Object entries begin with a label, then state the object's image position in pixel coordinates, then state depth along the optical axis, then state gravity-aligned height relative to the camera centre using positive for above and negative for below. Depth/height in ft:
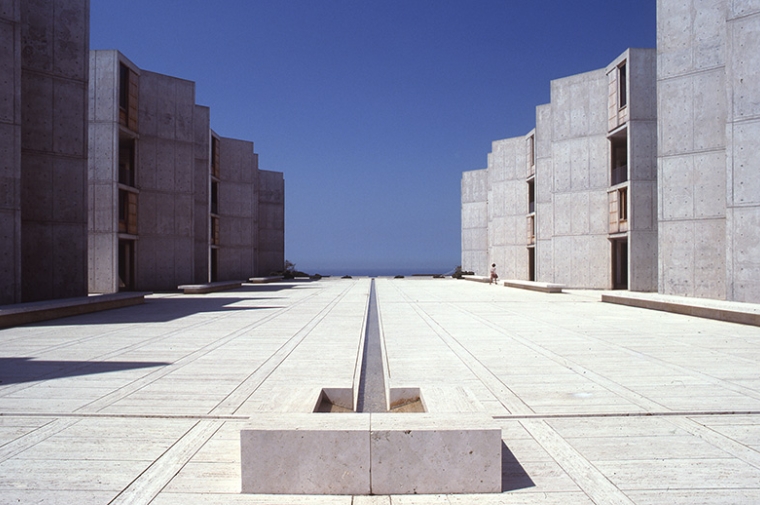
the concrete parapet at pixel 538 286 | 79.05 -4.50
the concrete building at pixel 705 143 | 54.44 +12.98
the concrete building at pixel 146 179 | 79.36 +12.86
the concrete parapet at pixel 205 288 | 81.56 -4.89
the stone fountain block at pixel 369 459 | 11.46 -4.30
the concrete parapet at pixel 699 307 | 41.68 -4.36
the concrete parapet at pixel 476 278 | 119.59 -5.07
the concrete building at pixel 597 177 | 82.33 +13.77
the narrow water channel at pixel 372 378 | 19.53 -5.32
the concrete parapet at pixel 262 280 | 121.94 -5.43
